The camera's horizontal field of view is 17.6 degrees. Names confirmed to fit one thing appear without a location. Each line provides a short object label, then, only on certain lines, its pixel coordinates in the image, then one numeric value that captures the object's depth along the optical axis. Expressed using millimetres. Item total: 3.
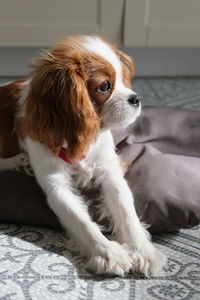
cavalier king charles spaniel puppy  1002
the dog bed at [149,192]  1064
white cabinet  1718
